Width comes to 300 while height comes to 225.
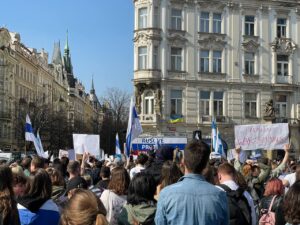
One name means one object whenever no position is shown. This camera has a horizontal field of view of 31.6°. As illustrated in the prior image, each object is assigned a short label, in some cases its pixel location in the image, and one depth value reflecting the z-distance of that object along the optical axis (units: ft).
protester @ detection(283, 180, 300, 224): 15.08
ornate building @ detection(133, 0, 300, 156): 130.52
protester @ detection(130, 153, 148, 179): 34.65
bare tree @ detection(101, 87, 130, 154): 211.70
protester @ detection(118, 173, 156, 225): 18.42
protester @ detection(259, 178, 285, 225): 25.14
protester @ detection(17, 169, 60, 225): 17.60
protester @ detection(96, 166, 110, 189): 27.40
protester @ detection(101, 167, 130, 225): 21.81
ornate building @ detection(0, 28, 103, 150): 247.29
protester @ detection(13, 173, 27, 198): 19.56
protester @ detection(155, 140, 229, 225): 14.46
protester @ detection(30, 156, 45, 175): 29.27
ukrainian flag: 130.52
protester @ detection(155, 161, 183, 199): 22.06
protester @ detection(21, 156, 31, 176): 35.85
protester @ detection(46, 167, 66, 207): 23.20
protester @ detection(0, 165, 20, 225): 14.84
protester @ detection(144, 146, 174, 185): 26.37
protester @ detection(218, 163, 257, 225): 20.33
